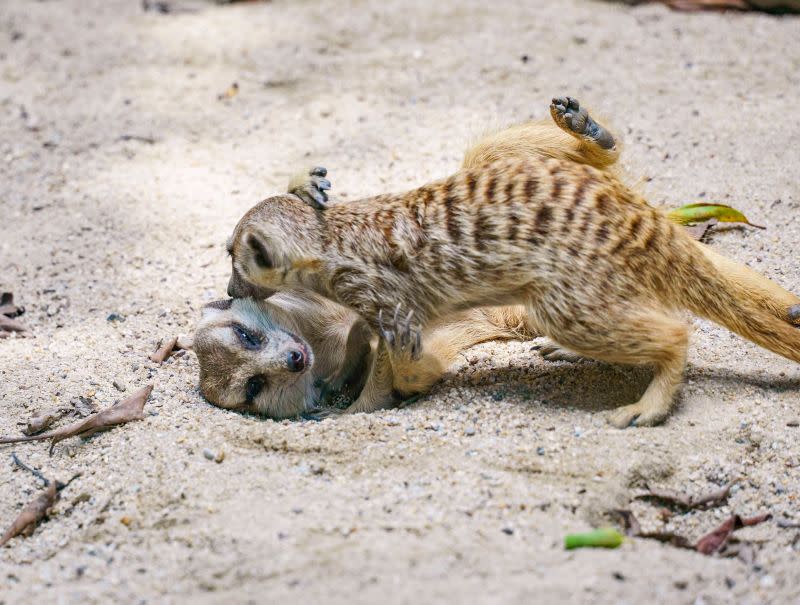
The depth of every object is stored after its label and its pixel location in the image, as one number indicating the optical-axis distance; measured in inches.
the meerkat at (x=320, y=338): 229.0
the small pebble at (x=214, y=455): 191.2
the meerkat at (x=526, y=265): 194.9
